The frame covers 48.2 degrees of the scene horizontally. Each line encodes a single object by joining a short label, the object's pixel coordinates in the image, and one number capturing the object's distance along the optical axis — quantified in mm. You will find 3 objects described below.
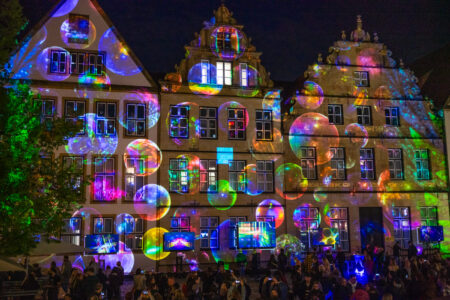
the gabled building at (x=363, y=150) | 30734
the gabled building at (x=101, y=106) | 26688
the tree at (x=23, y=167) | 11594
